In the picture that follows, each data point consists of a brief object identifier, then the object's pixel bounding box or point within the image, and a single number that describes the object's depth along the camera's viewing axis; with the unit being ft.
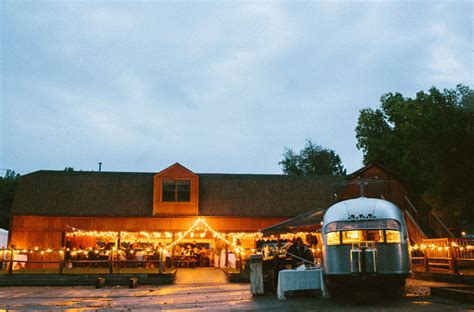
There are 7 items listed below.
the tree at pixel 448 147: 70.64
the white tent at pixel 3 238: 99.18
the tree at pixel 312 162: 220.84
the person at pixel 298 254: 53.31
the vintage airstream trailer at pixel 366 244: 39.91
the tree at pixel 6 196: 172.24
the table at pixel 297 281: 45.39
